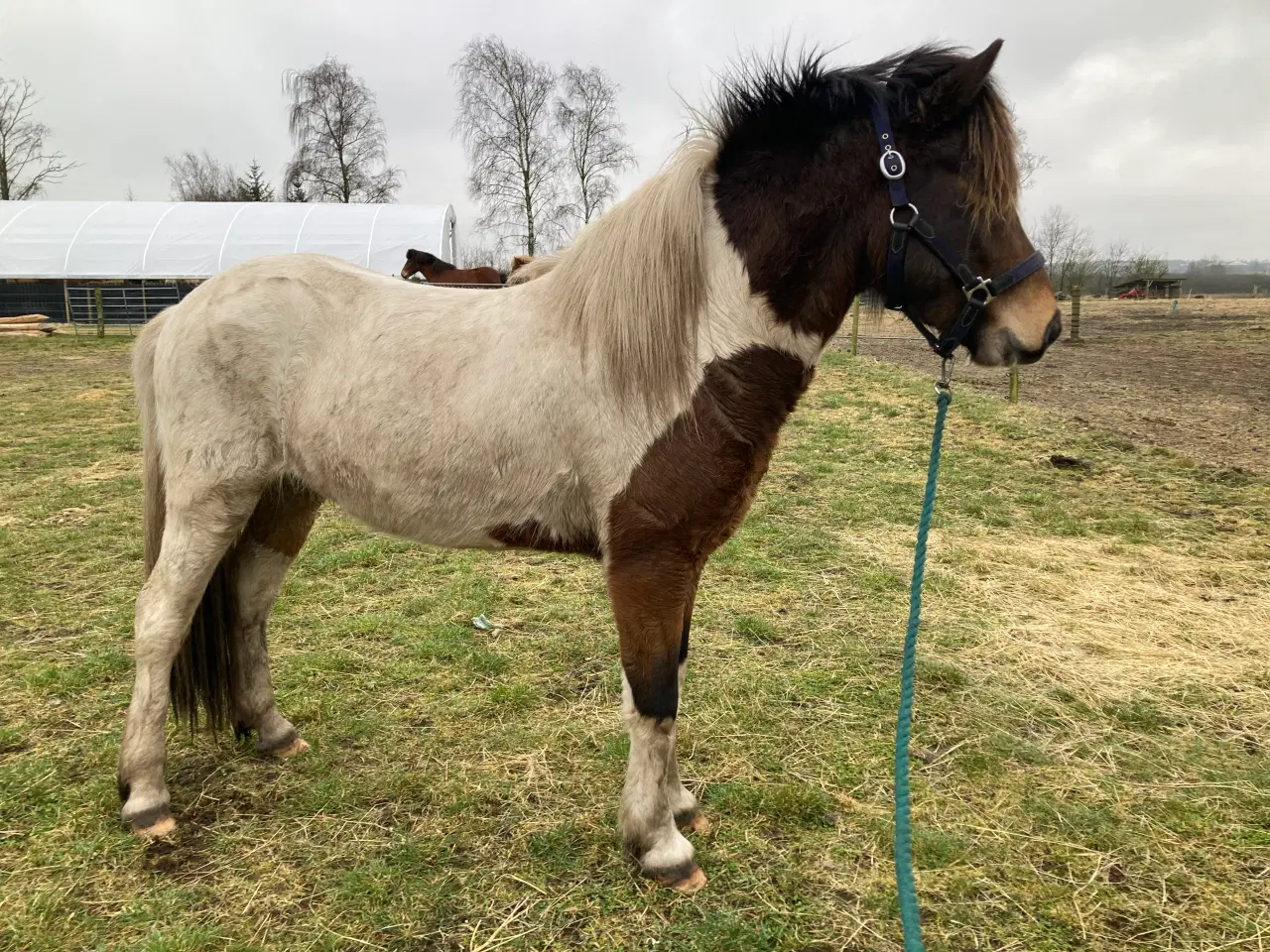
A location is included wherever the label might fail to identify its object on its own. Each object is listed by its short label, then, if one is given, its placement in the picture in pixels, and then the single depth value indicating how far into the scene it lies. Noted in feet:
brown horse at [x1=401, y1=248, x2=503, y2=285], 39.67
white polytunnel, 81.56
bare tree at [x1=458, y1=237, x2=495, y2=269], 101.85
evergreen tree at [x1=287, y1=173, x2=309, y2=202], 105.50
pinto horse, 6.57
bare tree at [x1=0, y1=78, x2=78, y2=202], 115.14
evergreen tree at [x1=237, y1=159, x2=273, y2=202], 127.85
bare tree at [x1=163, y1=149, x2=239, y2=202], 161.38
